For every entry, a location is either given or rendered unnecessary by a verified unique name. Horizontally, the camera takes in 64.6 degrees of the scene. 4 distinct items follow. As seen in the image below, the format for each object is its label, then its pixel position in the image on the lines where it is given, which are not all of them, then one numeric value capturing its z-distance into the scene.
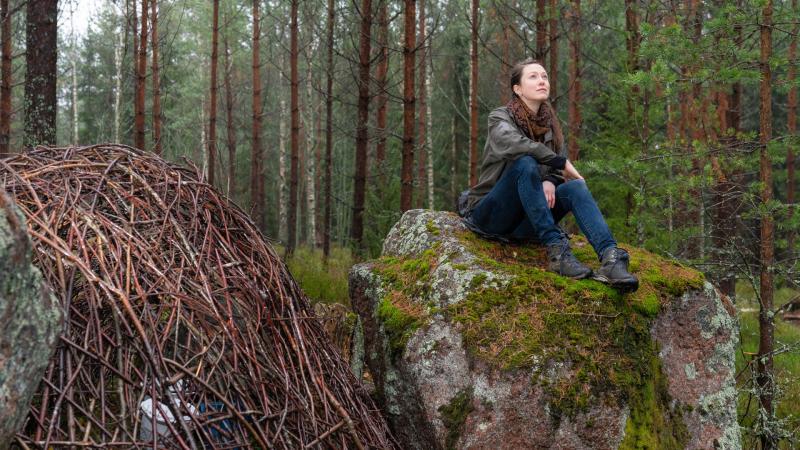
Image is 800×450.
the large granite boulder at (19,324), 1.80
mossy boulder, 3.35
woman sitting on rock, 3.96
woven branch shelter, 2.52
